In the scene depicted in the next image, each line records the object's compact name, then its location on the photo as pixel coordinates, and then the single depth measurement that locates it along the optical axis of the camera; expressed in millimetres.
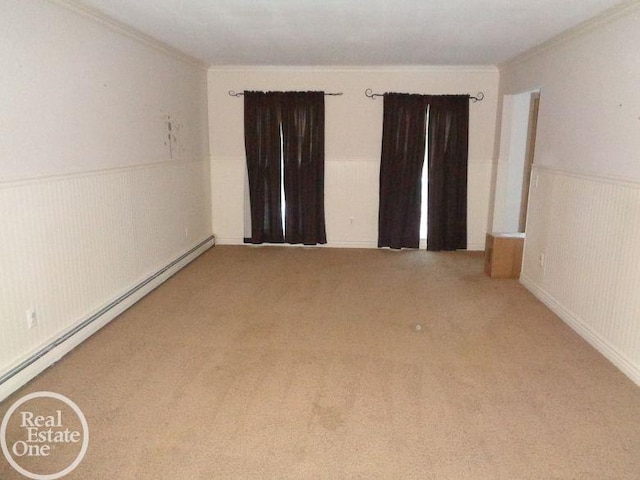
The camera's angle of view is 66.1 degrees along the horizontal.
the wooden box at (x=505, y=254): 4742
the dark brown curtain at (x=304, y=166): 5754
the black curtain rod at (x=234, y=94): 5844
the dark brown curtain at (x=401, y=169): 5676
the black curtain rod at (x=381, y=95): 5672
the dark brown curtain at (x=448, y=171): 5648
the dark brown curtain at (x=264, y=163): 5781
